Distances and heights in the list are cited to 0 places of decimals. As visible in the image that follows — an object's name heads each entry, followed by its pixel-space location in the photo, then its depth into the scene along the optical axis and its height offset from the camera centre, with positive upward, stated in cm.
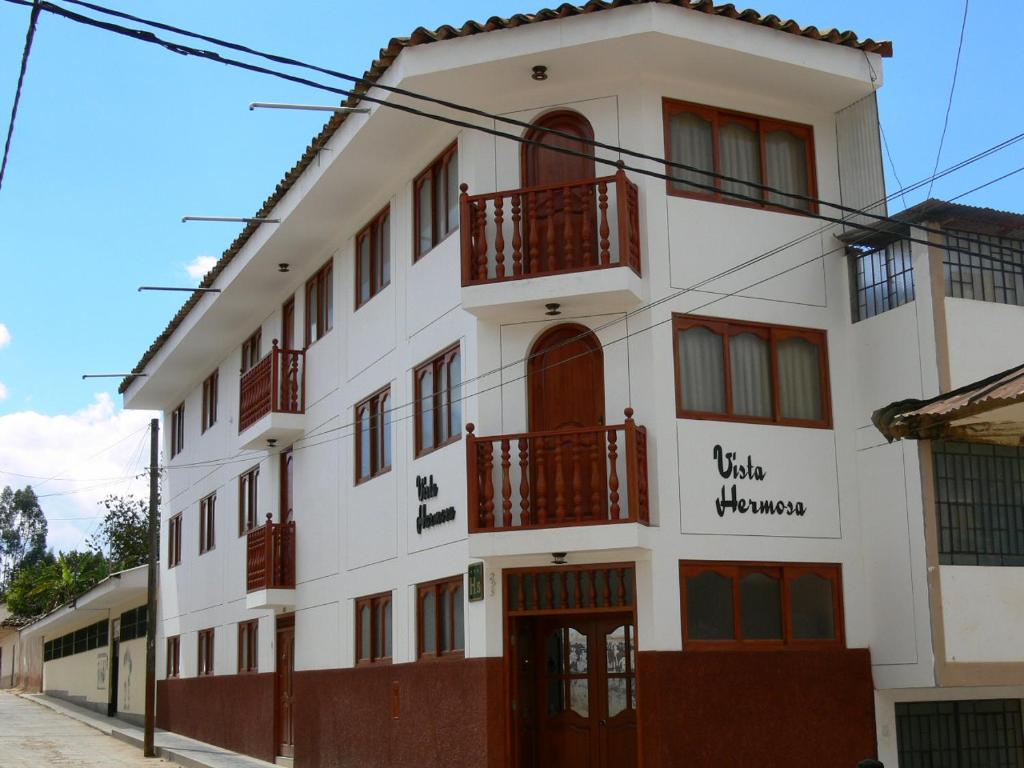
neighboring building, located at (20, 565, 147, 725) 3500 +7
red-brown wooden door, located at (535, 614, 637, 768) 1533 -61
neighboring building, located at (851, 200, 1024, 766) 1473 +144
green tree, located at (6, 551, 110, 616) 5138 +270
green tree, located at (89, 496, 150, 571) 5062 +426
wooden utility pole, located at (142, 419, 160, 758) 2558 +99
